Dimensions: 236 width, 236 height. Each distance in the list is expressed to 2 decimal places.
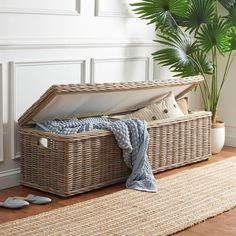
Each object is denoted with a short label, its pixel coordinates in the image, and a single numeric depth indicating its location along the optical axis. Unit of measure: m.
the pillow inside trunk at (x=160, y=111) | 5.28
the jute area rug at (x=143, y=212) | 3.73
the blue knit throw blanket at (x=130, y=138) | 4.66
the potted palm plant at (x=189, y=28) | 5.76
